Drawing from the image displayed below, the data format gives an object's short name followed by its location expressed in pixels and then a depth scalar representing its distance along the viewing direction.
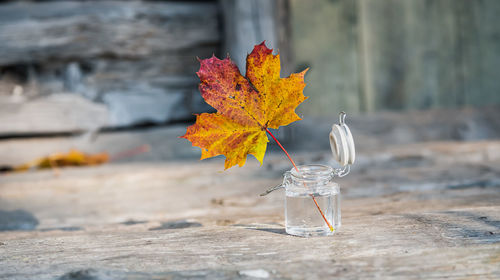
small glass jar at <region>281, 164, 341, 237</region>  0.80
